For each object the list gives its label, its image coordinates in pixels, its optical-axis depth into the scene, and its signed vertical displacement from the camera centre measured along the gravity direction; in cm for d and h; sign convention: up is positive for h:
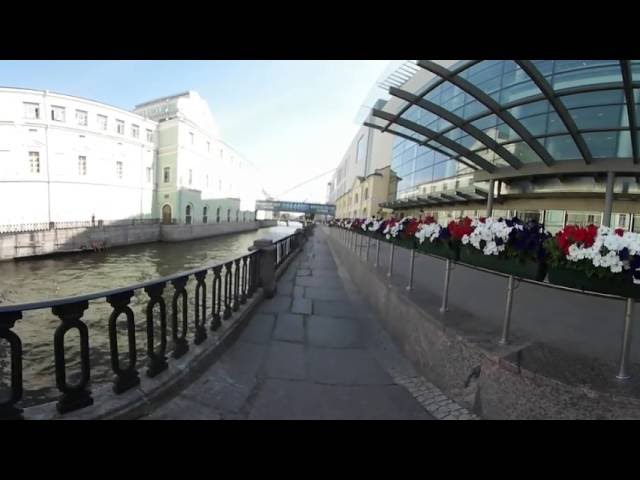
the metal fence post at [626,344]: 198 -76
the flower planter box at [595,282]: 199 -36
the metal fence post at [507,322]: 246 -81
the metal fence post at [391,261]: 516 -72
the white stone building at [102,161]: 2409 +470
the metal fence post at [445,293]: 326 -78
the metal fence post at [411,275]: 425 -77
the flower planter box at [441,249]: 324 -30
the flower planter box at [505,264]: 239 -33
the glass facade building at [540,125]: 842 +374
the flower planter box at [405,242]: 430 -31
